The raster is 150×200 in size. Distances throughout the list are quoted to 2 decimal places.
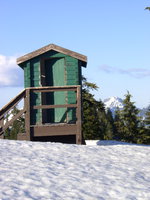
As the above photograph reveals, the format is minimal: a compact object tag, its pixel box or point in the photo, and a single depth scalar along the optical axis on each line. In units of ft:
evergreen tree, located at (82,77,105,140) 119.65
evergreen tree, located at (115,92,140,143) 143.33
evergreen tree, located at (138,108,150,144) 139.31
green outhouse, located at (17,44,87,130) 48.91
